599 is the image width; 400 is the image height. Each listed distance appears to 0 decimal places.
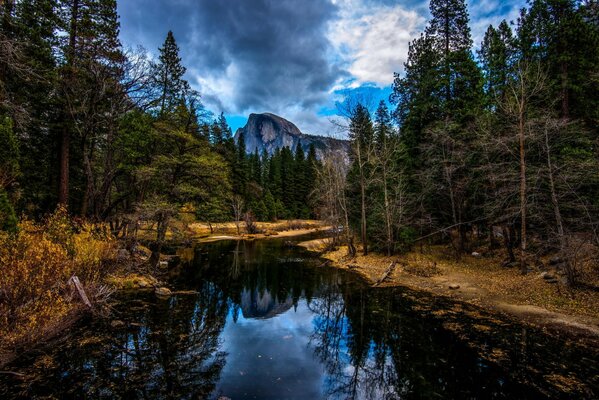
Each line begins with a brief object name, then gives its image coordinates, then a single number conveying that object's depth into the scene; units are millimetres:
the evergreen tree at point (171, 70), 27438
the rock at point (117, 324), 10938
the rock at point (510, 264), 18947
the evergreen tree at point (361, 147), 24841
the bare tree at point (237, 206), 48688
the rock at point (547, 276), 15128
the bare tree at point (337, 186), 27086
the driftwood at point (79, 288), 10442
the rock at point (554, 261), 16619
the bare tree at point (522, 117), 16391
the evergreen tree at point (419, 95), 26906
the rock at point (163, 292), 15321
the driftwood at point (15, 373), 7209
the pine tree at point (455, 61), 24469
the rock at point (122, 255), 17142
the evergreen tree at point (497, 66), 22734
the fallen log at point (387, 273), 18489
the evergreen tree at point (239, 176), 55953
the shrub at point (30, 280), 7477
